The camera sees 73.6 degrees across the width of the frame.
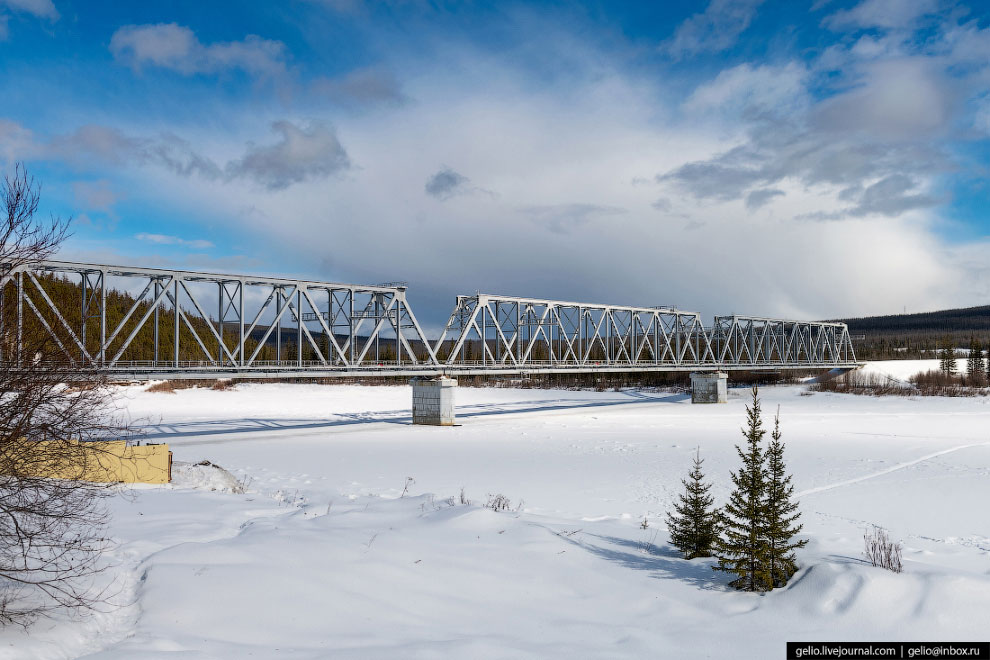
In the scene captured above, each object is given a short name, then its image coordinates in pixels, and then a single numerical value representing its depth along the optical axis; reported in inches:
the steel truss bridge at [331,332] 1624.0
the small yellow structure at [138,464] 788.6
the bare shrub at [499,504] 726.7
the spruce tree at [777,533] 446.9
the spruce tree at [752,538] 448.1
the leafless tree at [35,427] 330.3
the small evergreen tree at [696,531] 546.6
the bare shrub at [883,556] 446.0
